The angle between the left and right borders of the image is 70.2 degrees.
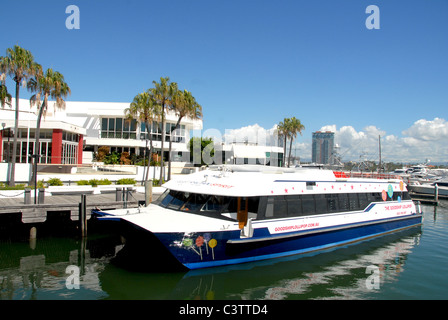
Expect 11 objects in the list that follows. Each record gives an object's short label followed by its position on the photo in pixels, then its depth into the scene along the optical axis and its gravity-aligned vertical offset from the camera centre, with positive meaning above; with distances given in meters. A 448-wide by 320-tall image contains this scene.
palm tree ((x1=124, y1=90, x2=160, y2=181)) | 26.34 +4.43
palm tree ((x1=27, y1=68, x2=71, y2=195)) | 20.91 +4.80
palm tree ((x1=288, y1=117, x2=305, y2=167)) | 48.16 +5.40
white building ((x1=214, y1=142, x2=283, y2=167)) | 51.75 +1.53
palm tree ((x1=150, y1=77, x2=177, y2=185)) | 26.00 +5.68
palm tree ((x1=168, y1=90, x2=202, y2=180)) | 25.99 +4.74
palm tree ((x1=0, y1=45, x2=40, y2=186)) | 19.66 +5.80
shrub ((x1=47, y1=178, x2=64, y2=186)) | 21.58 -1.59
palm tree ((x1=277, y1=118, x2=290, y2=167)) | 48.50 +5.21
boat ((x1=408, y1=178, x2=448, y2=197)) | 37.12 -2.93
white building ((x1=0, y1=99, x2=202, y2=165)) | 31.00 +3.15
